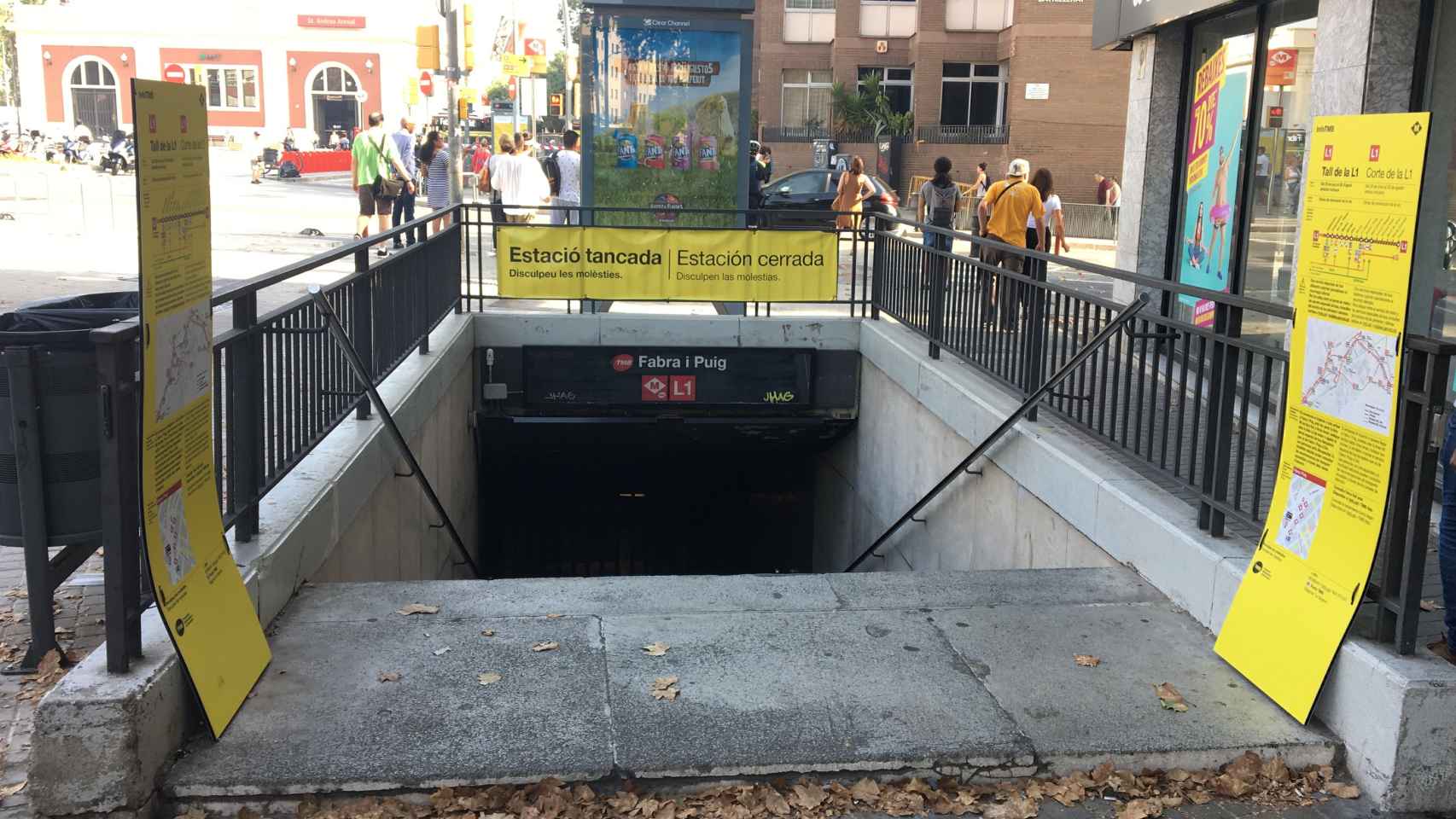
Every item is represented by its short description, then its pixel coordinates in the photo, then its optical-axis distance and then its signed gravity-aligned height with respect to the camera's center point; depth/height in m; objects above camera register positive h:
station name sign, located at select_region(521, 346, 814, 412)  12.23 -1.85
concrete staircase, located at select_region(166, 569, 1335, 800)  3.98 -1.75
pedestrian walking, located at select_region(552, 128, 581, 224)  17.83 +0.12
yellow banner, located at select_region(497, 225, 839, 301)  11.65 -0.71
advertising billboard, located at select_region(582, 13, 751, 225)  13.50 +0.71
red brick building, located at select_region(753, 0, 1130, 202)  38.88 +3.65
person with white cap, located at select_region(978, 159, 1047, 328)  12.30 -0.19
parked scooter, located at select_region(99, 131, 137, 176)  40.94 +0.52
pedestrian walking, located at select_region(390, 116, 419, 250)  18.97 +0.21
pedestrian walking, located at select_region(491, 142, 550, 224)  17.53 +0.02
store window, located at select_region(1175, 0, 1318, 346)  9.63 +0.35
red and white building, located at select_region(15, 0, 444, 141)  63.75 +5.70
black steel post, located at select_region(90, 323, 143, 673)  3.61 -0.88
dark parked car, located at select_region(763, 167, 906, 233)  26.55 -0.11
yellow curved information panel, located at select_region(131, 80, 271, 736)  3.66 -0.72
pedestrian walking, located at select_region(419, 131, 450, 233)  20.53 +0.09
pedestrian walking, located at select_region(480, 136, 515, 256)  17.78 +0.27
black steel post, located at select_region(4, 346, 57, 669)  4.35 -1.11
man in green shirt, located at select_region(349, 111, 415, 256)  17.75 +0.21
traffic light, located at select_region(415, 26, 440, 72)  20.23 +2.07
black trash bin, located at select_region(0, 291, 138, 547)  4.43 -0.92
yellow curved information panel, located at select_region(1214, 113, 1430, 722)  3.97 -0.68
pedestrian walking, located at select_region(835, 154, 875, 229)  19.50 -0.02
